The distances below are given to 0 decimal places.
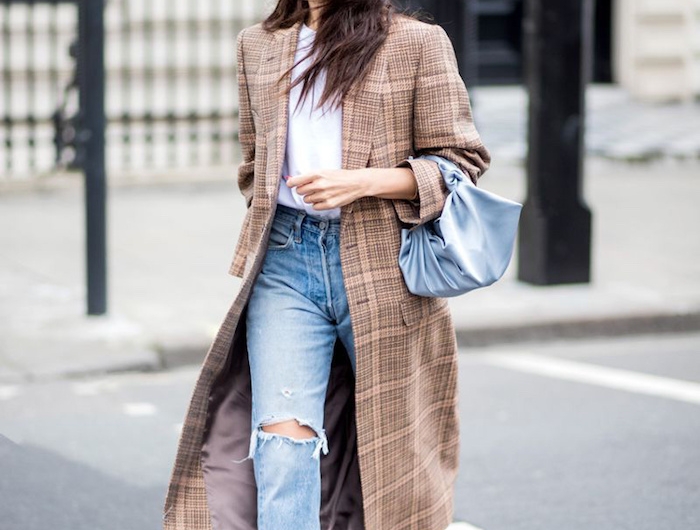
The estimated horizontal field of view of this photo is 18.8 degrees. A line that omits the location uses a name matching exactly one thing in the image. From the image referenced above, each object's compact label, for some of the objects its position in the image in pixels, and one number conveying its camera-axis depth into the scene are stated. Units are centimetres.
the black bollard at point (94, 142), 1114
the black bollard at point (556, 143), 1230
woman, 479
